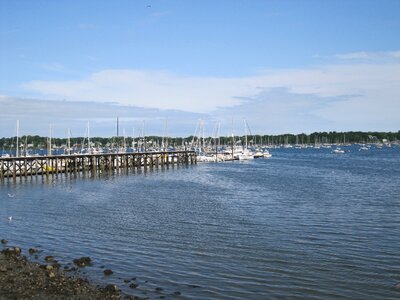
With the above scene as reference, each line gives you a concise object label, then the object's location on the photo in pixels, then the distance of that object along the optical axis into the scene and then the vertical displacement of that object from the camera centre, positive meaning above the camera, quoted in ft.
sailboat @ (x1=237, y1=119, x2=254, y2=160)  441.07 -9.87
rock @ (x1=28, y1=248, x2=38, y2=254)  73.34 -17.14
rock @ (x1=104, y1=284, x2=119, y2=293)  52.39 -16.82
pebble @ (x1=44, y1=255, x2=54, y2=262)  67.92 -17.04
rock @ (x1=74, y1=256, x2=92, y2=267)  65.36 -17.14
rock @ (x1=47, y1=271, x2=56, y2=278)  56.86 -16.35
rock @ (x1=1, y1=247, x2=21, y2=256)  70.05 -16.62
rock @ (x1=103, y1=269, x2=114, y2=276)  61.04 -17.30
